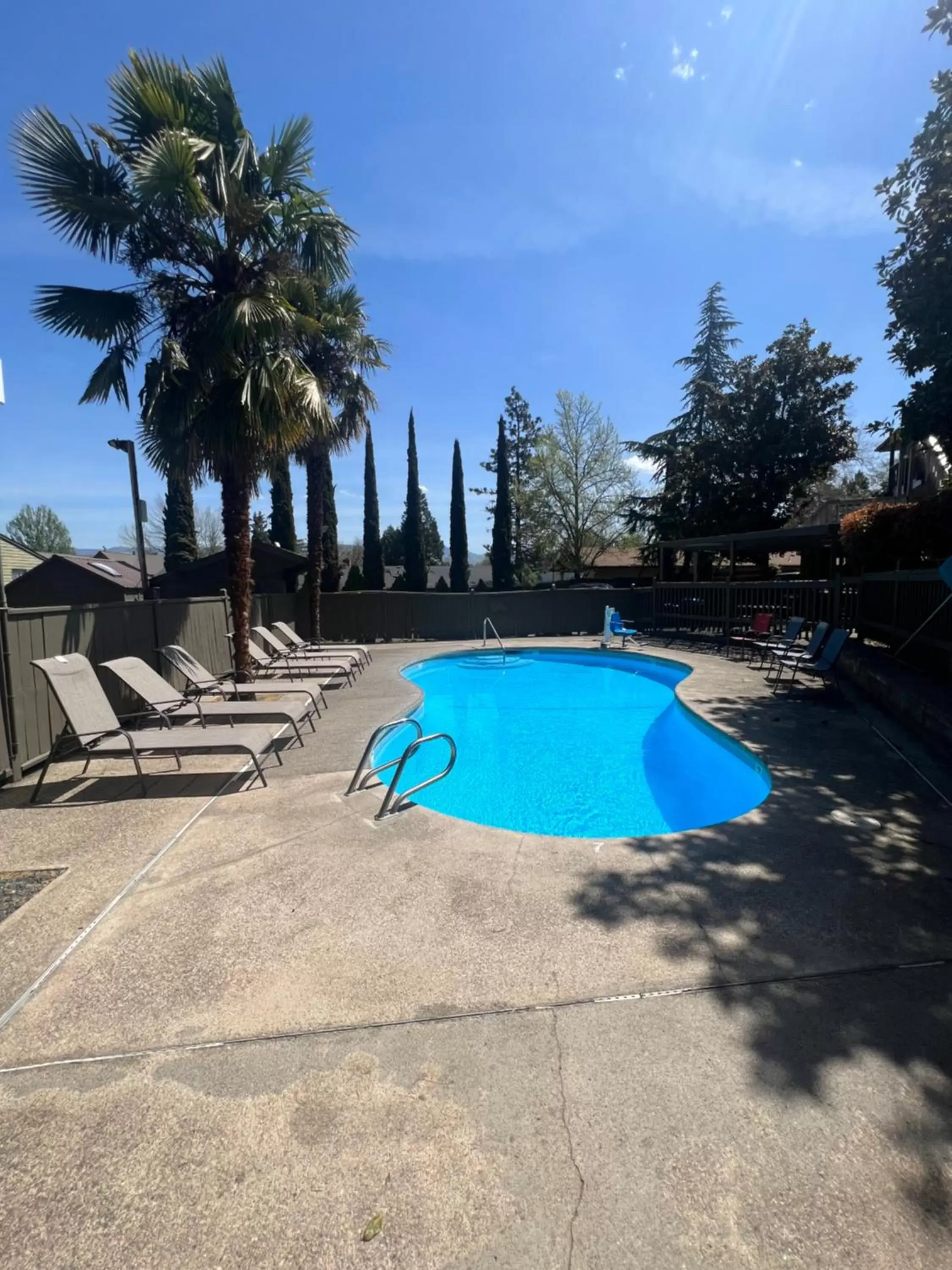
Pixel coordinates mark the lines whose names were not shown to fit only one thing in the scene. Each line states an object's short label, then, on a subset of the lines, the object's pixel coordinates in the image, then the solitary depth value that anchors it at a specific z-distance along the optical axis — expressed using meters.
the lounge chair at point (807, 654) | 9.60
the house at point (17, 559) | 28.62
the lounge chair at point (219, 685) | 7.52
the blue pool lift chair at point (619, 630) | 15.31
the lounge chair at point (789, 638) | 11.38
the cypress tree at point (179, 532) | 26.14
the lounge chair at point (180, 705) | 6.18
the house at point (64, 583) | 20.70
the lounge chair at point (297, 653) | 11.10
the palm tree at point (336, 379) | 13.48
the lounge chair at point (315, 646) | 12.44
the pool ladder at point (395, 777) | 4.37
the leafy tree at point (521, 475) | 35.94
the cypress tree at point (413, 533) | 36.38
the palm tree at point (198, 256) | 7.31
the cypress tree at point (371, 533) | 37.25
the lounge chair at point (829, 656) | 8.88
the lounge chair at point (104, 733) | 5.03
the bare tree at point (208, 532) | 53.47
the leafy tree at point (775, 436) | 22.95
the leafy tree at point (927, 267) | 6.16
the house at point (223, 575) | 18.69
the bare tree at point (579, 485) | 32.72
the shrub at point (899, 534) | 8.60
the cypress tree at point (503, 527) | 36.59
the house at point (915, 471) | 14.34
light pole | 14.37
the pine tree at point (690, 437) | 26.06
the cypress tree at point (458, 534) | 37.53
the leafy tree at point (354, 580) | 33.59
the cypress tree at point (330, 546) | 25.69
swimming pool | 5.99
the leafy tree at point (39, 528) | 58.00
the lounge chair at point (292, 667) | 10.02
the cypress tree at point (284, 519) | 32.44
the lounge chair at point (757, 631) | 13.73
